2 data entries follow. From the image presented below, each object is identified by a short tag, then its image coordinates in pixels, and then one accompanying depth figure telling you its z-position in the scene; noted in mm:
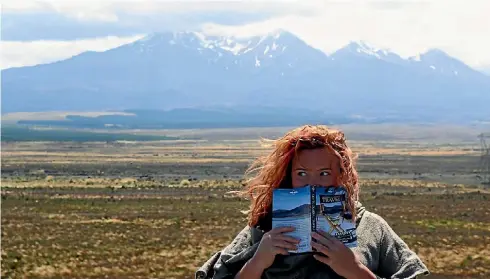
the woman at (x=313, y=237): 2604
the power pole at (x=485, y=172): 59922
